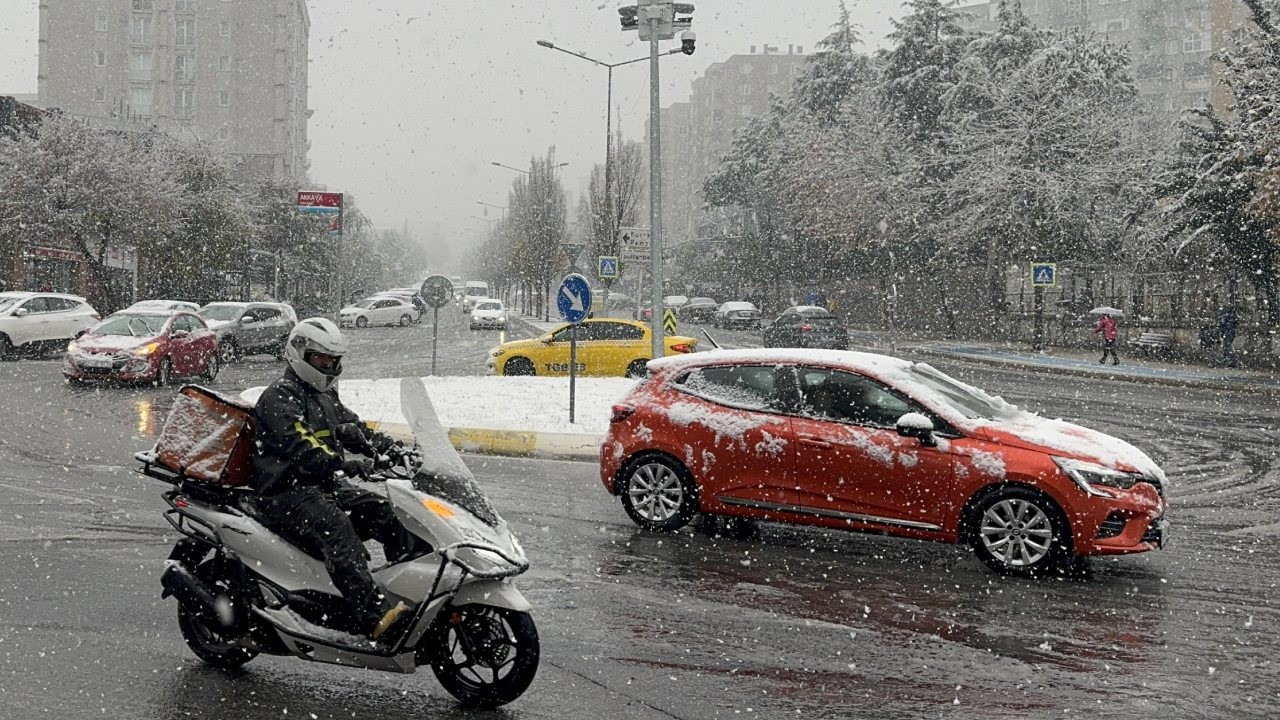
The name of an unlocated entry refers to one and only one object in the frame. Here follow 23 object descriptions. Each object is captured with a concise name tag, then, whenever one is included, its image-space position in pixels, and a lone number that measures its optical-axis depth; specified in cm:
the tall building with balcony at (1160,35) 10575
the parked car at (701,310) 6538
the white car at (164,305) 3091
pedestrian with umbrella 3262
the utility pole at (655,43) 2027
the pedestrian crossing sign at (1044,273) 3369
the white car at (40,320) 2835
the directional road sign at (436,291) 2250
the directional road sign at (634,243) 2464
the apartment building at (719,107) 14538
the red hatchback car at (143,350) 2128
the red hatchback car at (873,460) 787
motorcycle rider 491
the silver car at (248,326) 2969
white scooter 481
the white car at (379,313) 6009
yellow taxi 2416
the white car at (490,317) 5372
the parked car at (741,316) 5753
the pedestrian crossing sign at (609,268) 3409
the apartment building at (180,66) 9762
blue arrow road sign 1555
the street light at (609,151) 4112
